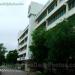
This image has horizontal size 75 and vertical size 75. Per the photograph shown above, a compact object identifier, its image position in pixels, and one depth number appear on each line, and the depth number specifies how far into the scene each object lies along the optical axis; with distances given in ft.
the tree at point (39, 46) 47.06
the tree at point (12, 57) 122.27
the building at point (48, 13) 45.12
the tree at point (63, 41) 32.57
